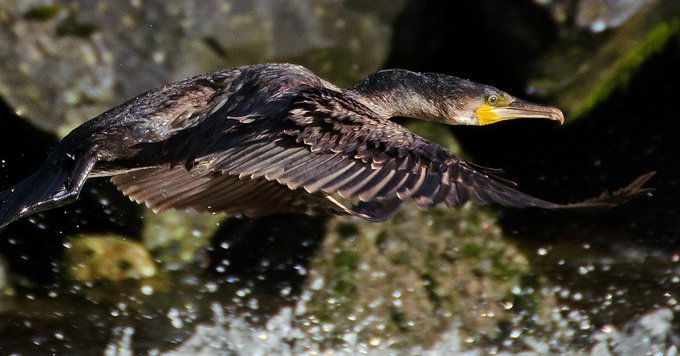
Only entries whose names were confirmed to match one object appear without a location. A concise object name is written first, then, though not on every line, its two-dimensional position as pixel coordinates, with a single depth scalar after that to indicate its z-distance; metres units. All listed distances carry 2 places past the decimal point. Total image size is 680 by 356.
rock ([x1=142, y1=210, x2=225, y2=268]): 12.03
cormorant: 7.59
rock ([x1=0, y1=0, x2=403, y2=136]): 11.37
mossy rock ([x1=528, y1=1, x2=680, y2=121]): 12.35
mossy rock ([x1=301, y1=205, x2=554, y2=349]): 12.22
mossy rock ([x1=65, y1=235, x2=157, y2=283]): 11.53
